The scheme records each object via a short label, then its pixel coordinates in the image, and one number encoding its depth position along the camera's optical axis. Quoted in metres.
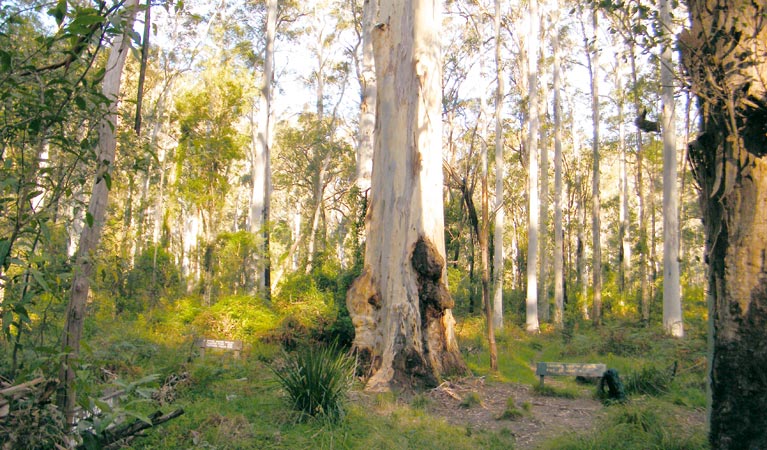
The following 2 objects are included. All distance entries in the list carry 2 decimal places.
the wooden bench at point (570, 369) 9.13
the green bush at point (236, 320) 13.83
